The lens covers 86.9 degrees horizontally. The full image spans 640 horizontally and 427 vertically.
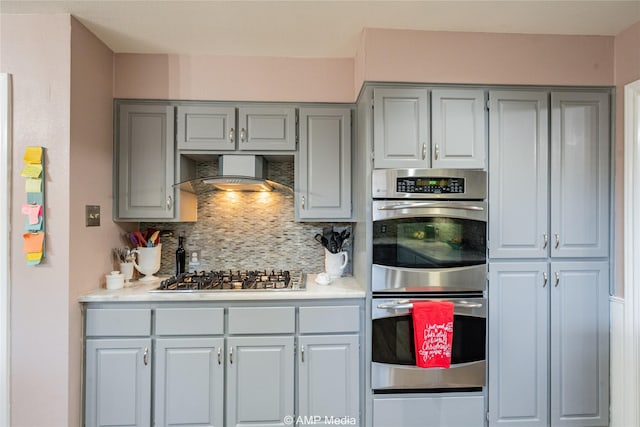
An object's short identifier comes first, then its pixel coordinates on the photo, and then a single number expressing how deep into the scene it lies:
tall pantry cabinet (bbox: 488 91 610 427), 2.13
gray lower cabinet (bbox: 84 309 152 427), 2.04
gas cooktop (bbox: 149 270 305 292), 2.19
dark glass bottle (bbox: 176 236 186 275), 2.64
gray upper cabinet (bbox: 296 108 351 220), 2.47
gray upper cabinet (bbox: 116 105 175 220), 2.40
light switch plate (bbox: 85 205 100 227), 2.14
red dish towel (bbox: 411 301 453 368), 2.01
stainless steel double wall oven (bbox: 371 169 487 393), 2.06
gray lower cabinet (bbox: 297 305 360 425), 2.10
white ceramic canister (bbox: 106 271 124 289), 2.21
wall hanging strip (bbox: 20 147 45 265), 1.92
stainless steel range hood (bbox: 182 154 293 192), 2.27
